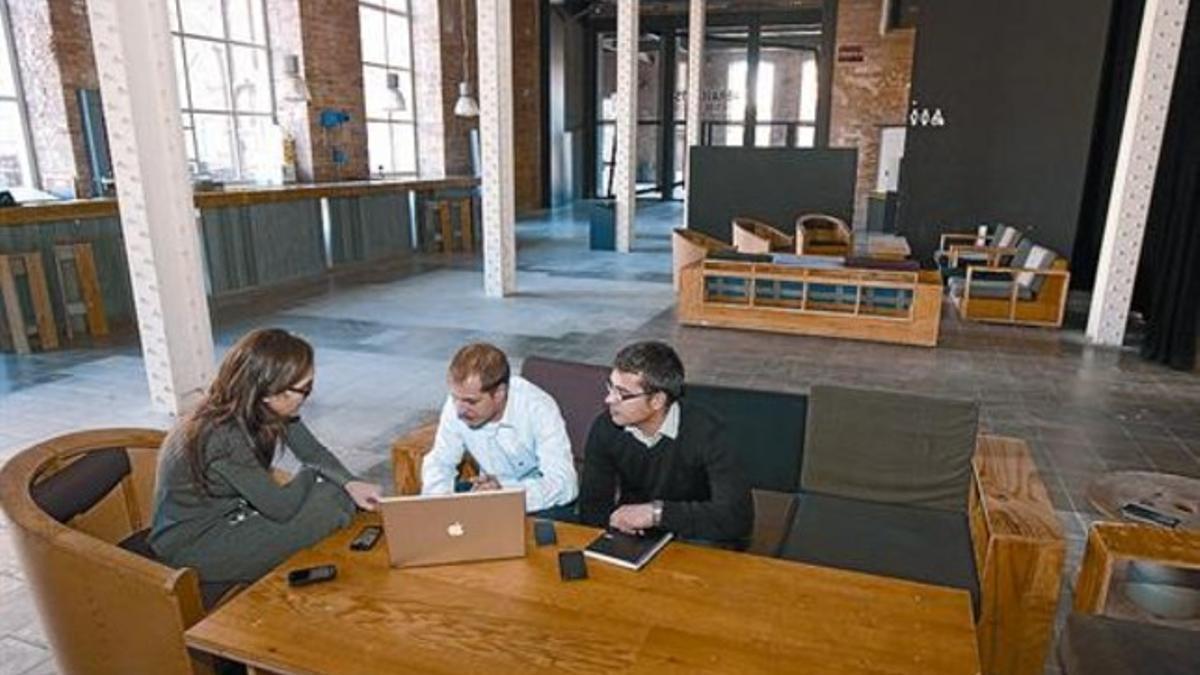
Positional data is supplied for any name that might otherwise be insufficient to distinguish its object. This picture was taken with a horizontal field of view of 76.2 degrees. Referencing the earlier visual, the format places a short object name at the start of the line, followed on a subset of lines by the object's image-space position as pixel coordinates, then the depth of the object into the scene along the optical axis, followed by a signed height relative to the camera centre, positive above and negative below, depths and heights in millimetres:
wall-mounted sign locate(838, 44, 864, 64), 15211 +1952
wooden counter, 6141 -454
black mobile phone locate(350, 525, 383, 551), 1921 -957
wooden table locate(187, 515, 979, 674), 1500 -964
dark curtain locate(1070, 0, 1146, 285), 8219 +202
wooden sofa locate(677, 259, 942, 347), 6621 -1295
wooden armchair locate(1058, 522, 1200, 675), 1935 -1242
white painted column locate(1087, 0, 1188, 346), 6055 -87
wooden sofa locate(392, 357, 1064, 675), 2232 -1137
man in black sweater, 2113 -907
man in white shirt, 2434 -938
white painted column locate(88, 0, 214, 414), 4227 -241
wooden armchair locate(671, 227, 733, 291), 7786 -944
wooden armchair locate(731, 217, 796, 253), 9203 -1021
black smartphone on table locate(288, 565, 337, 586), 1764 -955
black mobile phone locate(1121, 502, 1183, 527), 3080 -1461
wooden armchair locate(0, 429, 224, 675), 1675 -947
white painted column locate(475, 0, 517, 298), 7773 +153
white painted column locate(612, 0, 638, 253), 10922 +487
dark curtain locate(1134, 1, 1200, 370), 5867 -637
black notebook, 1847 -952
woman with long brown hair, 1961 -834
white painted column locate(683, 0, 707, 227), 11766 +1309
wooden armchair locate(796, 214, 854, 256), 9750 -1025
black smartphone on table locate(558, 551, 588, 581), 1781 -948
